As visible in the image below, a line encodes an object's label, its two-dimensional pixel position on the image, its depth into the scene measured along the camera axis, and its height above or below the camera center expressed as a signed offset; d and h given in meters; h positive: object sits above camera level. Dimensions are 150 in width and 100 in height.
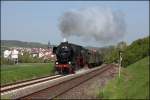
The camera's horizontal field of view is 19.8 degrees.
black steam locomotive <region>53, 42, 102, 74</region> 52.19 -0.50
